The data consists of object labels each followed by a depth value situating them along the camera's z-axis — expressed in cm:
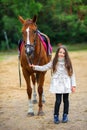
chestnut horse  846
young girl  798
